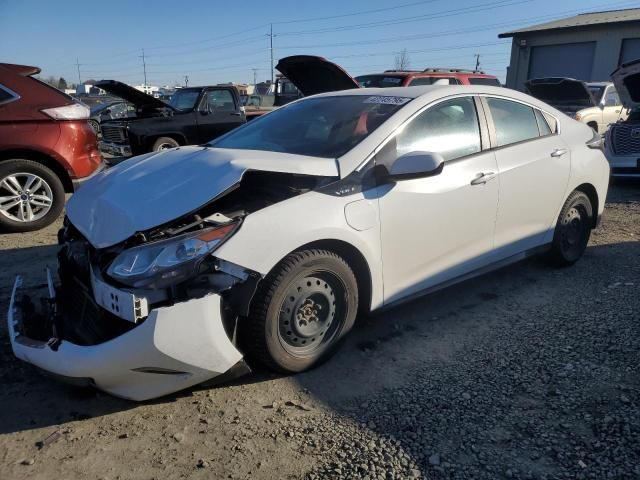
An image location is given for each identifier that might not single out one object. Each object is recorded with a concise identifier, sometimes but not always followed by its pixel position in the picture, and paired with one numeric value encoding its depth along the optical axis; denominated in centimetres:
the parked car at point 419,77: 991
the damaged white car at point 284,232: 246
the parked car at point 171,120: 1009
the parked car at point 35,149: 564
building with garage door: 2350
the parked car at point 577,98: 1180
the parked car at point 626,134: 862
